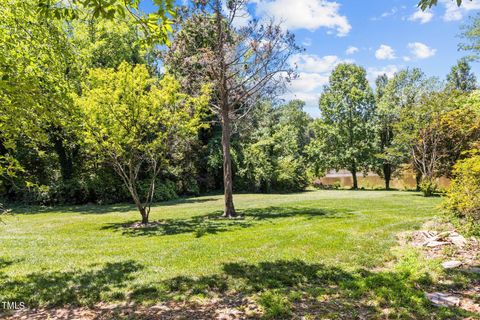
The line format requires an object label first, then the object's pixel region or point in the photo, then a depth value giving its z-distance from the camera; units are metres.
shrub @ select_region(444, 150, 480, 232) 7.87
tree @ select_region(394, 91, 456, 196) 22.20
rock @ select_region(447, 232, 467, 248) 7.44
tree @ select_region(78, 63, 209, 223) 10.53
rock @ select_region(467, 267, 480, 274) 5.94
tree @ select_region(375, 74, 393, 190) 32.30
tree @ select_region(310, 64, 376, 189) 31.80
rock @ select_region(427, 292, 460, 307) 4.67
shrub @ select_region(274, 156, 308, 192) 29.05
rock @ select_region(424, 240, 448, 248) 7.54
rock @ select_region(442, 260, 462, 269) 6.21
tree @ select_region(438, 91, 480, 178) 21.91
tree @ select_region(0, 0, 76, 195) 4.77
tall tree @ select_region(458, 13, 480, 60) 20.19
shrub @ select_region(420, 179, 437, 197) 20.17
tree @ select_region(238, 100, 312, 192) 27.88
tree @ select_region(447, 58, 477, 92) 47.44
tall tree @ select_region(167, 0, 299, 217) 12.65
